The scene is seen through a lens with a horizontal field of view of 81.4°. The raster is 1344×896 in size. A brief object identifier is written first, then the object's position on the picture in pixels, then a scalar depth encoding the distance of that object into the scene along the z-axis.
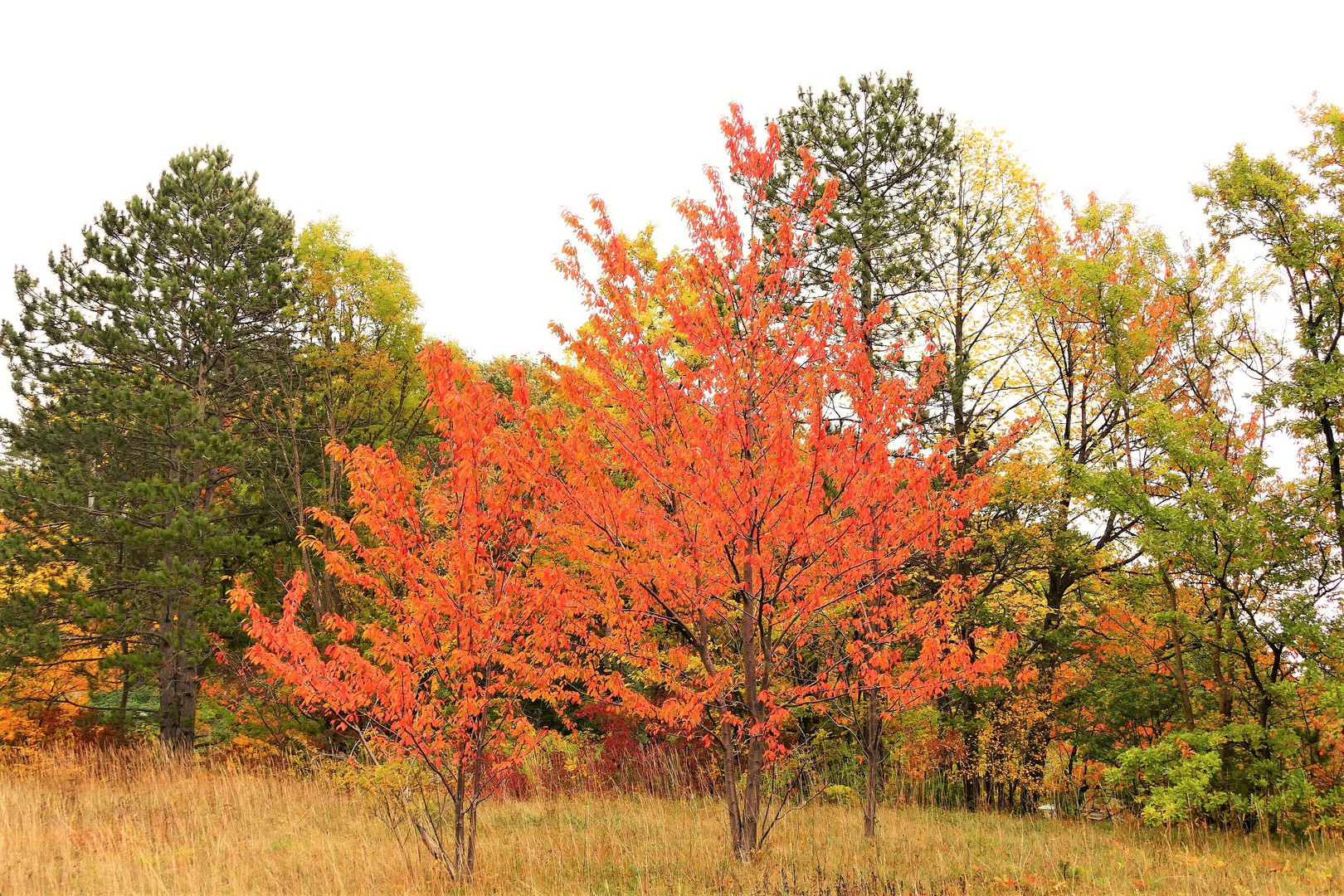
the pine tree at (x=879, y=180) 15.92
